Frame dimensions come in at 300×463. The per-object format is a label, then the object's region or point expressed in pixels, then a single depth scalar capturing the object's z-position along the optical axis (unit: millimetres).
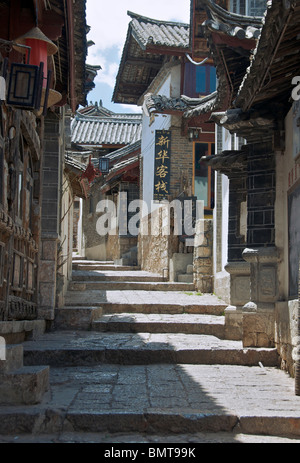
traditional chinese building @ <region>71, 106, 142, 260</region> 21875
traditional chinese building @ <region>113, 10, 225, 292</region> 14320
